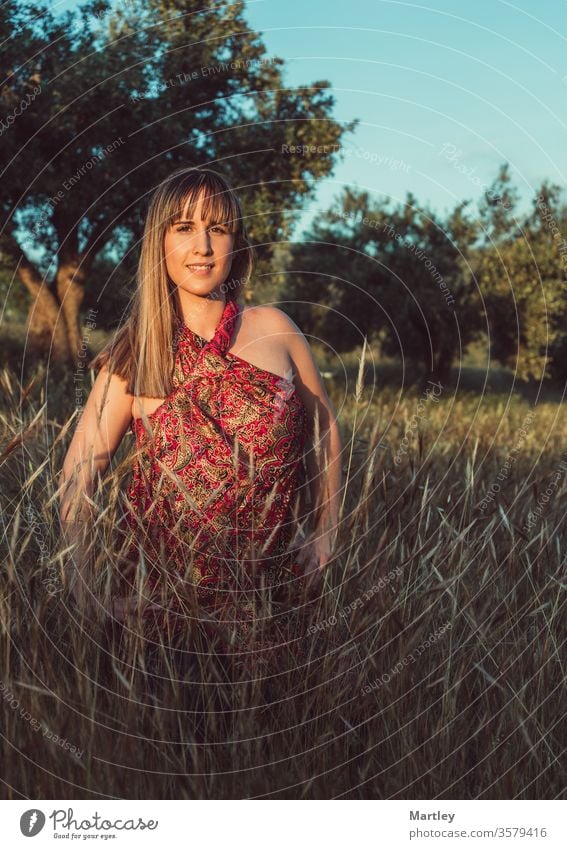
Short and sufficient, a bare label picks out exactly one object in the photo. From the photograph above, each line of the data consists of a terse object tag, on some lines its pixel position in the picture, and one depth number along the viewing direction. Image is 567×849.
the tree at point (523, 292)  17.11
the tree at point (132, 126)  7.86
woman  2.60
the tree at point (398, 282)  16.33
